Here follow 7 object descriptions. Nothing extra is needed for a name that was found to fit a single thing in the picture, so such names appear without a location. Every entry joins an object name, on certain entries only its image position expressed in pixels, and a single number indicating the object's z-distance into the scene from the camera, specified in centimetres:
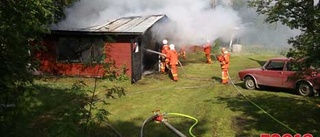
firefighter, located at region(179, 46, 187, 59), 2703
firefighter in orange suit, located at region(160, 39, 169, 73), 1884
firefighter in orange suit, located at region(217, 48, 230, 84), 1580
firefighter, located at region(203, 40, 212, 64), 2378
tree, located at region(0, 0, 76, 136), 550
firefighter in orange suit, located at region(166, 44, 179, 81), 1727
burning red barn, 1714
